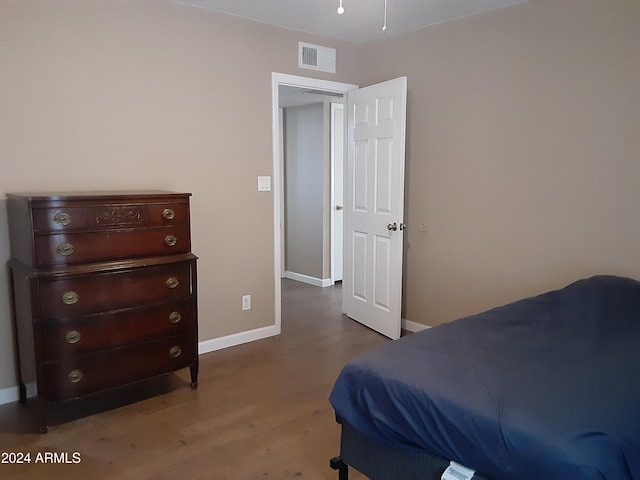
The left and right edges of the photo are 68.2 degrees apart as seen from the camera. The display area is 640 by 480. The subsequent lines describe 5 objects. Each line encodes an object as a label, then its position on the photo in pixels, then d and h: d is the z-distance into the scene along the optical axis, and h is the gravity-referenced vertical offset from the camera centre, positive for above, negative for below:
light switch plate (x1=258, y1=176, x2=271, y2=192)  3.76 -0.03
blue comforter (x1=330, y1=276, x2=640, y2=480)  1.35 -0.71
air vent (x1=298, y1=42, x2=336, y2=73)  3.87 +1.03
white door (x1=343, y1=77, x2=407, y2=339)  3.72 -0.20
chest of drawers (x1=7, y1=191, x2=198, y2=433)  2.41 -0.60
